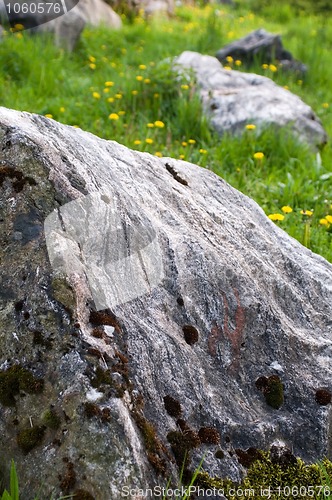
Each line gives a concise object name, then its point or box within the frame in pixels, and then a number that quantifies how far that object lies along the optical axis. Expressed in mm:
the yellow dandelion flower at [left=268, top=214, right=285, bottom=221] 3660
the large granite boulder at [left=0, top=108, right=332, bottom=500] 1703
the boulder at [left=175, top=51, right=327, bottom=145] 5570
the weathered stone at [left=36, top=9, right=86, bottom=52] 7617
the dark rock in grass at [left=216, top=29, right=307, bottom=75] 8109
